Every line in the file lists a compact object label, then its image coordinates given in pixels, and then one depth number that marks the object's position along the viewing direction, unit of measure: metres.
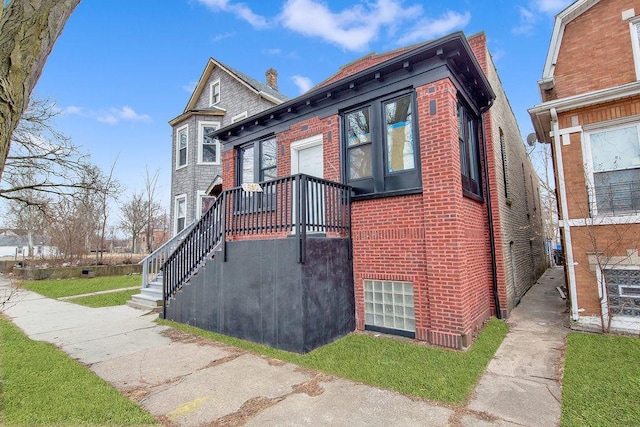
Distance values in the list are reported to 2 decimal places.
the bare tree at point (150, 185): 24.11
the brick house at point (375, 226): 5.16
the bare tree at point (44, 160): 11.03
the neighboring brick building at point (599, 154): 5.48
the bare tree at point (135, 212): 30.46
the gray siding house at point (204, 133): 13.99
